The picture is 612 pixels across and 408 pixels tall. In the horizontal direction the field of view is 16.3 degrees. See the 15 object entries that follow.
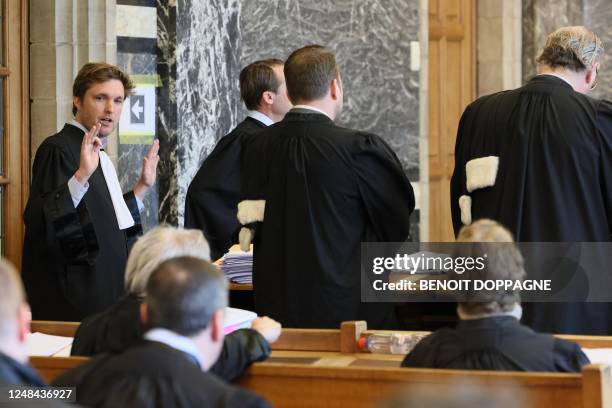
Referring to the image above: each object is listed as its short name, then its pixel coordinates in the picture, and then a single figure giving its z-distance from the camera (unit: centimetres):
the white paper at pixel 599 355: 670
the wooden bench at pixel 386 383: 552
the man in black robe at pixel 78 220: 1047
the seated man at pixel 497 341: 603
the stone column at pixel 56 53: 1278
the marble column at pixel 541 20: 2009
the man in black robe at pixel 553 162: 961
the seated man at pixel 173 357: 493
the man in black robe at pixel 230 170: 1169
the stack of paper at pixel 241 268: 1064
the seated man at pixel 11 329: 447
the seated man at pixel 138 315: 643
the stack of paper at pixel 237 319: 716
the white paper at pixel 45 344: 723
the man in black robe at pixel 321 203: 944
